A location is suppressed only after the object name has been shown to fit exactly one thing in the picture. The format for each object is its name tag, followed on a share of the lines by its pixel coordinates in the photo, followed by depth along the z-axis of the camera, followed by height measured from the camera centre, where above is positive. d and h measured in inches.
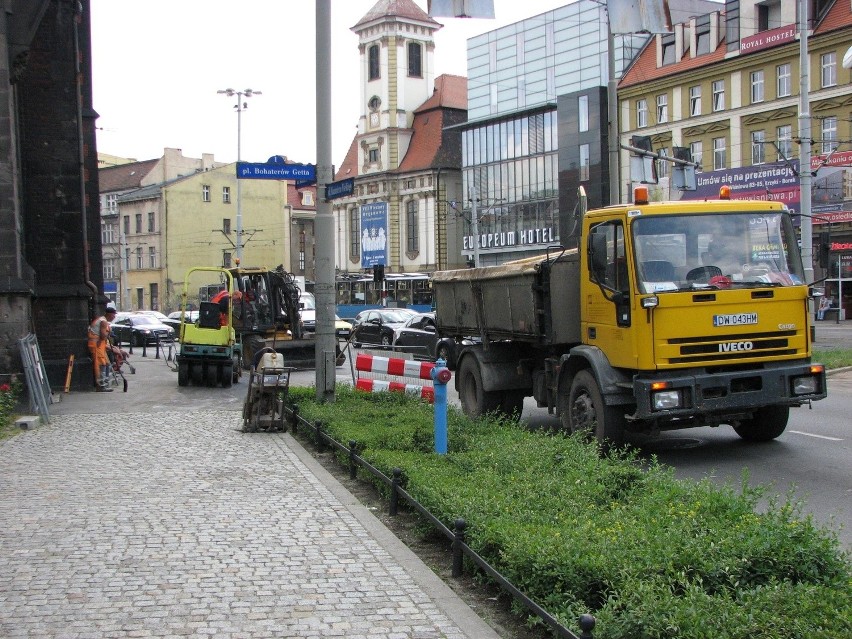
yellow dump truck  401.1 -11.6
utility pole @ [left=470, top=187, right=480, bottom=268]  1878.7 +147.4
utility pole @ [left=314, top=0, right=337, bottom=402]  577.0 +36.0
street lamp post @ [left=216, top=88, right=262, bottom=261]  2272.9 +467.2
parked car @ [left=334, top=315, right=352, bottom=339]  1539.1 -48.9
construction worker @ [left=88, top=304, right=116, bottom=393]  842.2 -40.4
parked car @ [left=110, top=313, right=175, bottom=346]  1748.2 -49.2
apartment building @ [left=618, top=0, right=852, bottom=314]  1763.0 +416.6
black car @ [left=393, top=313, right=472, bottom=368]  1373.6 -51.9
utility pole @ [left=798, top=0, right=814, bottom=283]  997.8 +142.9
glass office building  2610.7 +488.4
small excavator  1019.3 -15.7
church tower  3496.6 +810.8
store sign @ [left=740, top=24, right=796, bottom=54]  1999.3 +522.0
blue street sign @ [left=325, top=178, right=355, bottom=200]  565.0 +63.6
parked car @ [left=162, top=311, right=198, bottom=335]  1746.1 -38.1
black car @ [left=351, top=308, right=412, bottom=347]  1545.3 -43.6
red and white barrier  617.6 -48.8
